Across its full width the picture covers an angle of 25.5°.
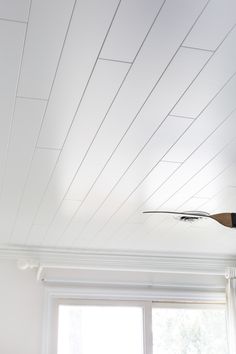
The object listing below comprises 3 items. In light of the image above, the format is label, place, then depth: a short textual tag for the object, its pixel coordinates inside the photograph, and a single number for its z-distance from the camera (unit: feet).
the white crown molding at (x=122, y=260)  13.01
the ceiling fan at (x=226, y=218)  7.74
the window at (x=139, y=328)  13.08
